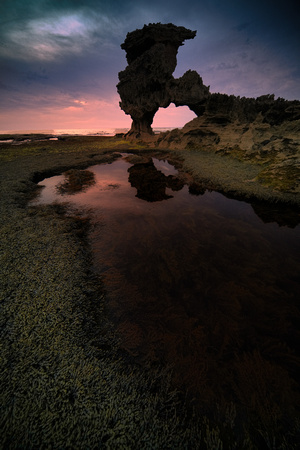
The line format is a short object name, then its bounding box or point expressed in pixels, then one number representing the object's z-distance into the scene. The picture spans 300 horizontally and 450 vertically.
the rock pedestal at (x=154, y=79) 34.75
